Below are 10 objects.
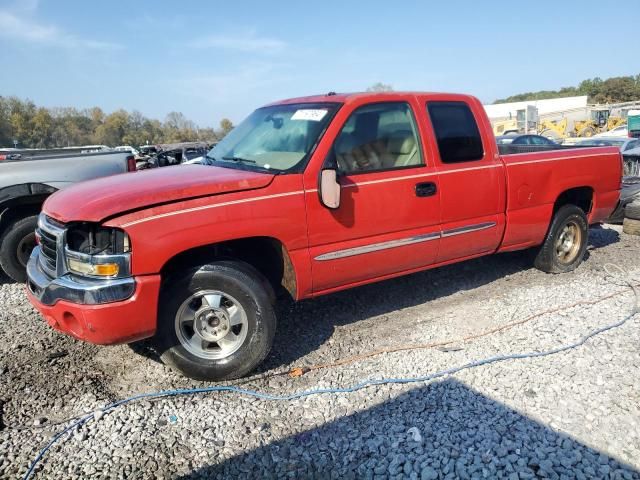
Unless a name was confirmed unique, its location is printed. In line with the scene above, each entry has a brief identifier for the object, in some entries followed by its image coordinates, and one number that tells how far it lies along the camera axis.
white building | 57.53
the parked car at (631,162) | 9.39
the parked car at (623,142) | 12.13
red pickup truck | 2.97
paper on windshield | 3.78
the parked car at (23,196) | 5.34
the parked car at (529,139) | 16.45
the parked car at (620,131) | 27.31
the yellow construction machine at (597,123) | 35.66
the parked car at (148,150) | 20.51
